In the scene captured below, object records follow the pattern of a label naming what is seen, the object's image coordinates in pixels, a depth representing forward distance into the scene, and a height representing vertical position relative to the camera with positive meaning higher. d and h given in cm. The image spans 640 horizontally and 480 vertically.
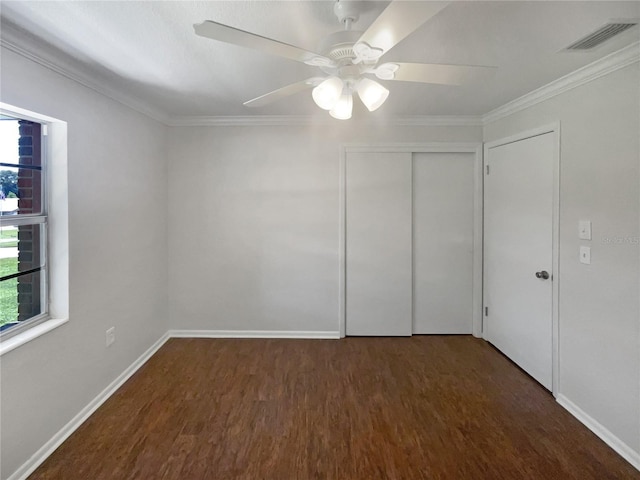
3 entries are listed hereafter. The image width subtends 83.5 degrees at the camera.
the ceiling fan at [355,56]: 112 +69
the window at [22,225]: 194 +6
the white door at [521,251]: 272 -11
